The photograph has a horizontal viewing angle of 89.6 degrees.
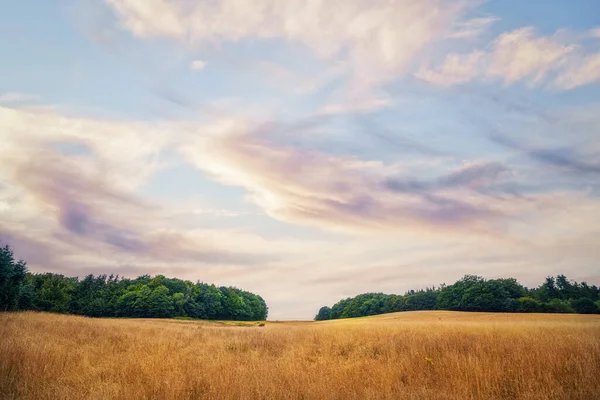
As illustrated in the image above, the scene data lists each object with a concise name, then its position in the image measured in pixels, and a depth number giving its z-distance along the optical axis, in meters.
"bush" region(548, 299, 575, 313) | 84.81
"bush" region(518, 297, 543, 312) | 82.44
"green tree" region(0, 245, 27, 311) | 36.03
